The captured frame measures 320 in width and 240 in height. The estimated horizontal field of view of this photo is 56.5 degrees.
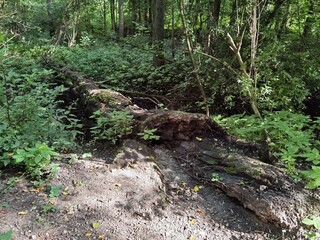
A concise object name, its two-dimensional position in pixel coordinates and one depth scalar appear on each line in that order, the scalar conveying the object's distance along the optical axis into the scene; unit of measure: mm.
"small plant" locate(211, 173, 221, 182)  3773
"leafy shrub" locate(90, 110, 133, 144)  4559
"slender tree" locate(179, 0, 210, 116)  5613
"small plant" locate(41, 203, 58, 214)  2947
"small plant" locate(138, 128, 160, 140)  4230
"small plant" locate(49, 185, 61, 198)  3170
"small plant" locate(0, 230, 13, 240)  1409
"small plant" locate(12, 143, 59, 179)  3068
